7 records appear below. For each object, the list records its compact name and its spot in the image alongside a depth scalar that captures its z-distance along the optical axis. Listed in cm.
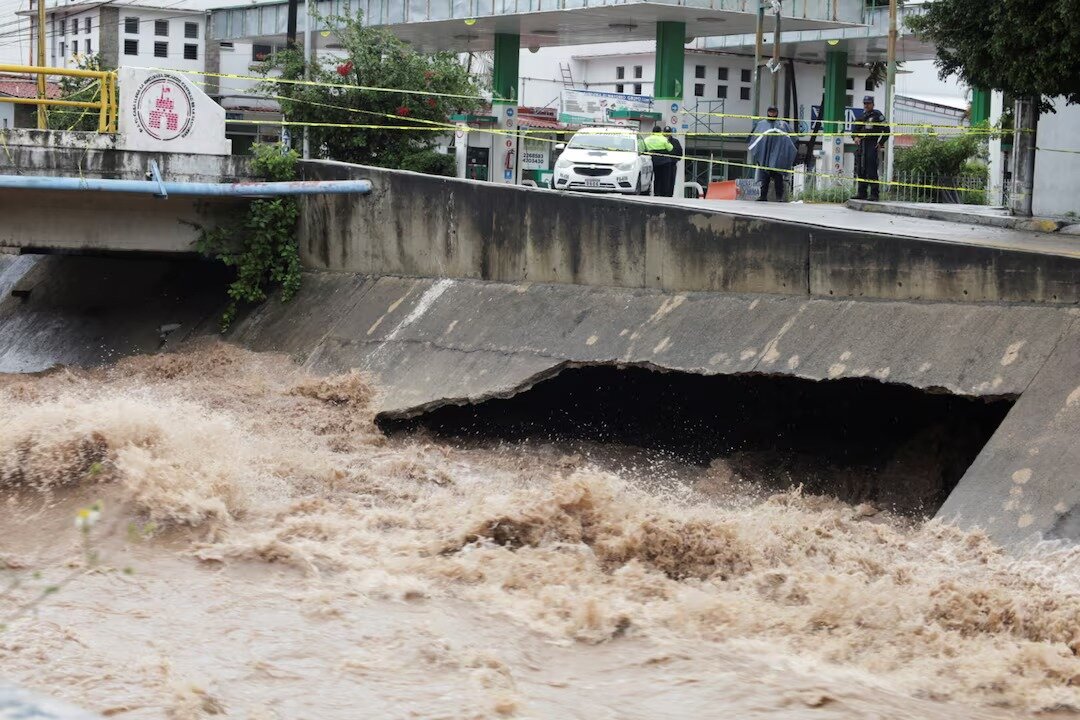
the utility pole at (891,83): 2886
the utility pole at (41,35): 3431
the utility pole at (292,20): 3650
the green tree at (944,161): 3822
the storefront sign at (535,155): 4403
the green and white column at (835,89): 4647
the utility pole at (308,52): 2347
